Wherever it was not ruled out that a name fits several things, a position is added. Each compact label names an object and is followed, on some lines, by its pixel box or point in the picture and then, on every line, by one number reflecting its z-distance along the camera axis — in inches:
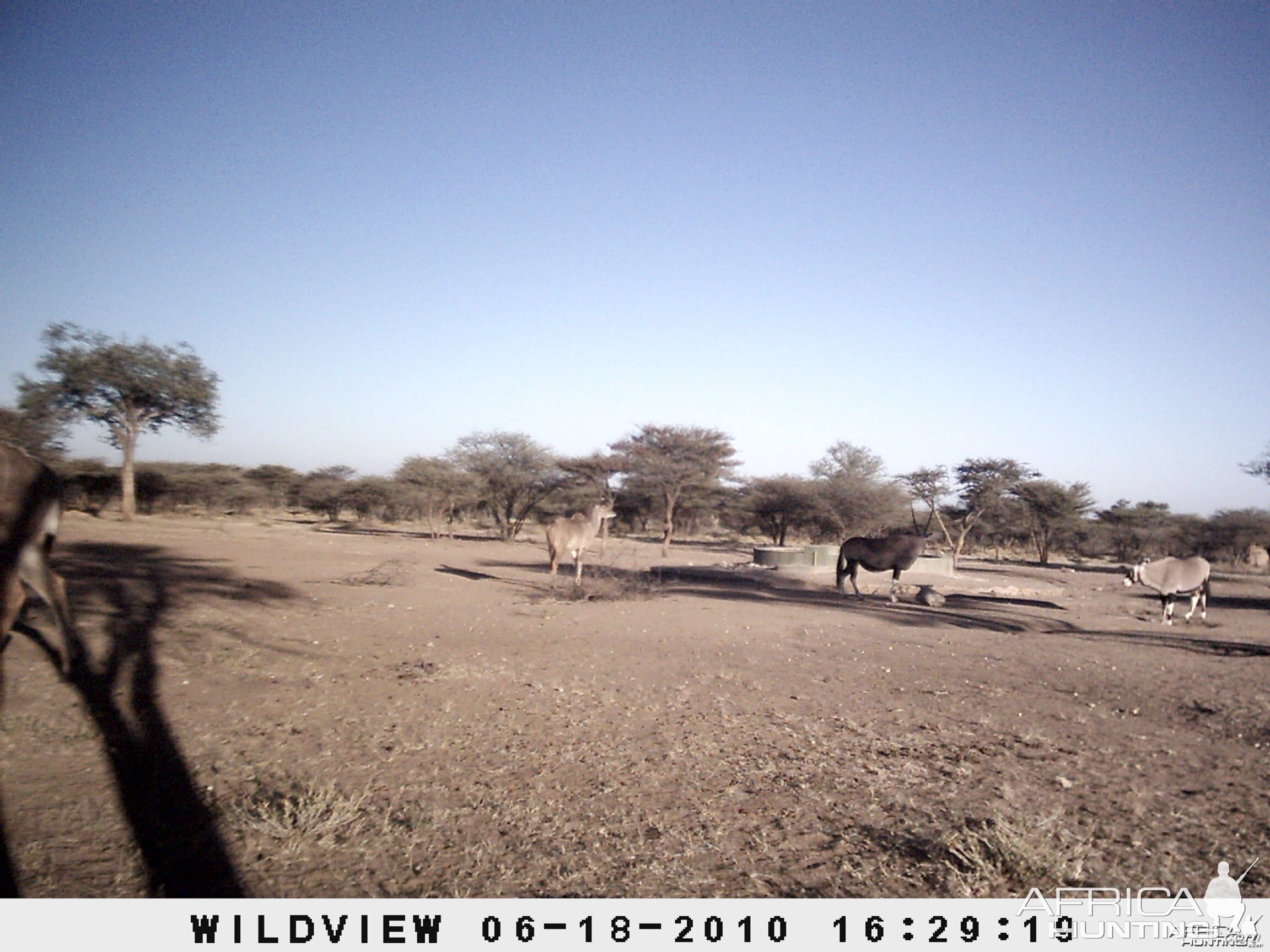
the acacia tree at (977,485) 1192.2
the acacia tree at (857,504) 1342.3
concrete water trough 909.8
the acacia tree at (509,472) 1409.9
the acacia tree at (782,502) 1496.1
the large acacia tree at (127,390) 996.6
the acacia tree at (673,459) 1295.5
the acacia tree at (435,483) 1373.0
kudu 636.7
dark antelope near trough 627.2
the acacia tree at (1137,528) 1574.8
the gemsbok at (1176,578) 510.0
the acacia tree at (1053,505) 1437.0
